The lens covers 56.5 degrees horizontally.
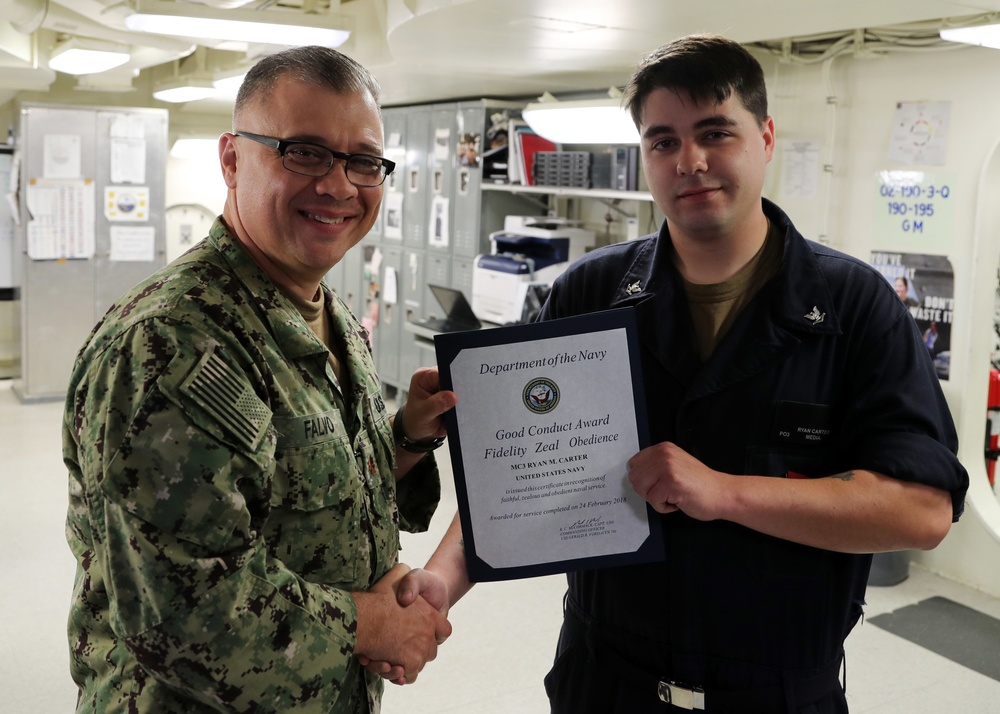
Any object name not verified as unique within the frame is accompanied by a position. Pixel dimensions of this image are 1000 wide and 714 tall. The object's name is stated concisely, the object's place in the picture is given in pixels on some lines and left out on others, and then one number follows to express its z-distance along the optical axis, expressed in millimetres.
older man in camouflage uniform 1266
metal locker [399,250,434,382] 7508
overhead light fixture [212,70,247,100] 6762
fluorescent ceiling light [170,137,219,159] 9312
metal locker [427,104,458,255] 7117
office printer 5988
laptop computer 6316
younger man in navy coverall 1501
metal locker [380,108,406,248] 7836
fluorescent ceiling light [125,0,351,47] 4137
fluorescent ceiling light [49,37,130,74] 5984
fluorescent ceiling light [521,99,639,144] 4277
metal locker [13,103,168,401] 7707
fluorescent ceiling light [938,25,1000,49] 3301
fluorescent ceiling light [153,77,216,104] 7414
